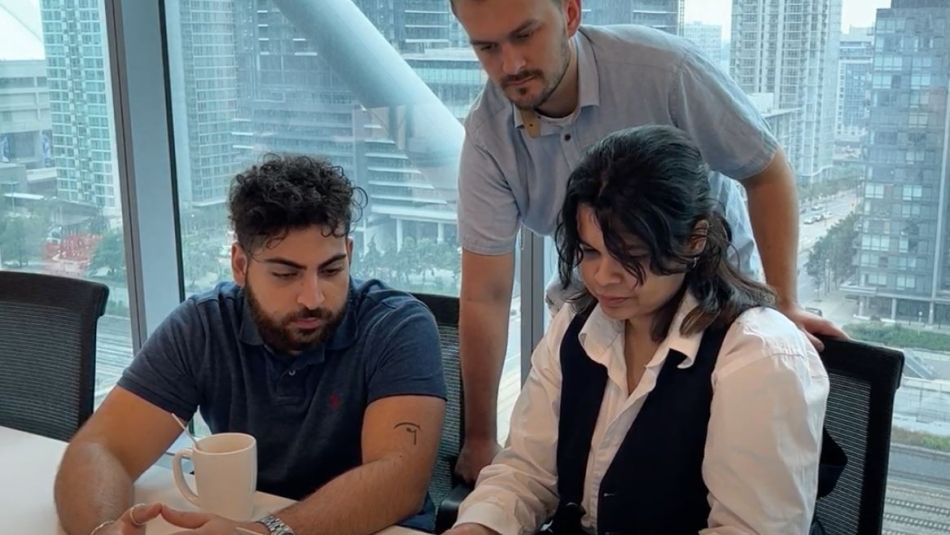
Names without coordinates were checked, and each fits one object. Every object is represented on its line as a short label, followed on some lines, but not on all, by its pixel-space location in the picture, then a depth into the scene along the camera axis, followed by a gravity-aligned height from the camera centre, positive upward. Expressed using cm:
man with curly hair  164 -48
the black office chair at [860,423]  138 -50
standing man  172 -10
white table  144 -64
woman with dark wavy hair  129 -43
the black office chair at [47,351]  202 -55
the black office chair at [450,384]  184 -57
